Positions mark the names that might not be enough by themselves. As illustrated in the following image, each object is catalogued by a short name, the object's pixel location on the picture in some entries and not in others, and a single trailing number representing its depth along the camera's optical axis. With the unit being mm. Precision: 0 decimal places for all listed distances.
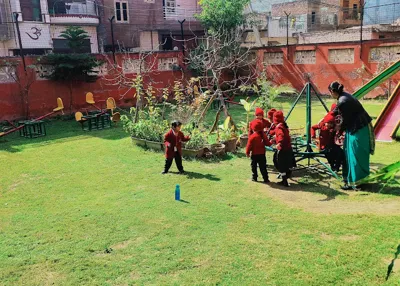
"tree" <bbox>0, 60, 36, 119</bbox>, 15088
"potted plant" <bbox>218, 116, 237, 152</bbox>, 10039
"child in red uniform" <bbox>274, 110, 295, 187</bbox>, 7422
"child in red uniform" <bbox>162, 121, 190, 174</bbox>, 8430
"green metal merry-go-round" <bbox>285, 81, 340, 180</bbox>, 7816
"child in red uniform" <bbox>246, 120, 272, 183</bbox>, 7672
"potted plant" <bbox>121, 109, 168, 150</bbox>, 10633
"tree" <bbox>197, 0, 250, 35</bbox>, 22672
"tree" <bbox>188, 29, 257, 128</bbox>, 20694
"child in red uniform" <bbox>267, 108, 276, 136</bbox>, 8568
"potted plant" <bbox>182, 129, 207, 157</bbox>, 9591
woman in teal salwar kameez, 6863
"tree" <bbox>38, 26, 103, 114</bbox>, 16172
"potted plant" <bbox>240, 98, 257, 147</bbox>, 10445
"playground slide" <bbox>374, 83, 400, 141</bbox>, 10711
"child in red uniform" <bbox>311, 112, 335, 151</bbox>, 7520
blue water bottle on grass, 6852
